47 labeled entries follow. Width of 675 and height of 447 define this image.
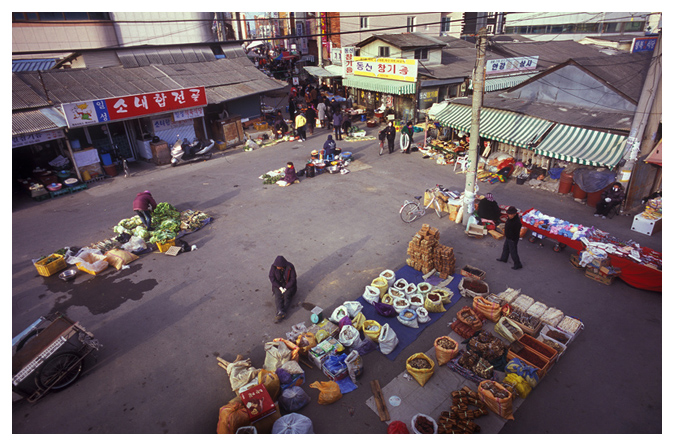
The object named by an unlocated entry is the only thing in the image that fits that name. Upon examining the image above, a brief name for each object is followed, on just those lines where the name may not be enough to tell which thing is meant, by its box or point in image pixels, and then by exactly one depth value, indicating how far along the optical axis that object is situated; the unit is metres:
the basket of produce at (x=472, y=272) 10.21
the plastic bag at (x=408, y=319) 8.77
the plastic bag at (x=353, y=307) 9.02
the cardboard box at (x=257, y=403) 6.40
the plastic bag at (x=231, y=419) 6.24
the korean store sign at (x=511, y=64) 22.96
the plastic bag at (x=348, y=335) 8.14
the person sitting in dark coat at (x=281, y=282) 9.31
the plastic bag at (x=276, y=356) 7.75
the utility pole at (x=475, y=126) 11.02
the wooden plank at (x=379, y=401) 6.76
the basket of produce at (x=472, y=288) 9.56
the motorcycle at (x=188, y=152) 21.58
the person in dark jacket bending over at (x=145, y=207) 13.17
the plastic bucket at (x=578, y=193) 14.45
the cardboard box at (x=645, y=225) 11.90
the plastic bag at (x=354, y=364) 7.44
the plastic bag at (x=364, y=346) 8.14
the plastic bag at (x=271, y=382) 7.04
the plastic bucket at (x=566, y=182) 14.98
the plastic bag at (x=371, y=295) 9.51
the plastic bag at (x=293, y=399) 6.93
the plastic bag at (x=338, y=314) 8.96
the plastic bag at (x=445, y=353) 7.55
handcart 7.21
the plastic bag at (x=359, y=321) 8.67
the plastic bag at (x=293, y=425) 6.22
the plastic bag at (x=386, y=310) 9.05
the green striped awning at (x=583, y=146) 13.30
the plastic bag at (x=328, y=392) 7.02
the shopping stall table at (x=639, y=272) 9.16
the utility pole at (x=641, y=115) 11.71
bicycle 13.67
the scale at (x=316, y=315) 9.02
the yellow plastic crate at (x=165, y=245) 12.44
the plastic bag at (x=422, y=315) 8.88
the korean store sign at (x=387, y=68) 24.25
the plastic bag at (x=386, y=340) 8.05
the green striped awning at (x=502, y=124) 16.06
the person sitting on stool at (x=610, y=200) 12.90
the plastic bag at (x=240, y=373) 7.27
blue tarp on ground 8.44
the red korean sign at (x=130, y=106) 17.08
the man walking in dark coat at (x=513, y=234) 10.39
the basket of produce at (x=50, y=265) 11.32
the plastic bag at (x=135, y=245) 12.43
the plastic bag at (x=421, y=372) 7.23
